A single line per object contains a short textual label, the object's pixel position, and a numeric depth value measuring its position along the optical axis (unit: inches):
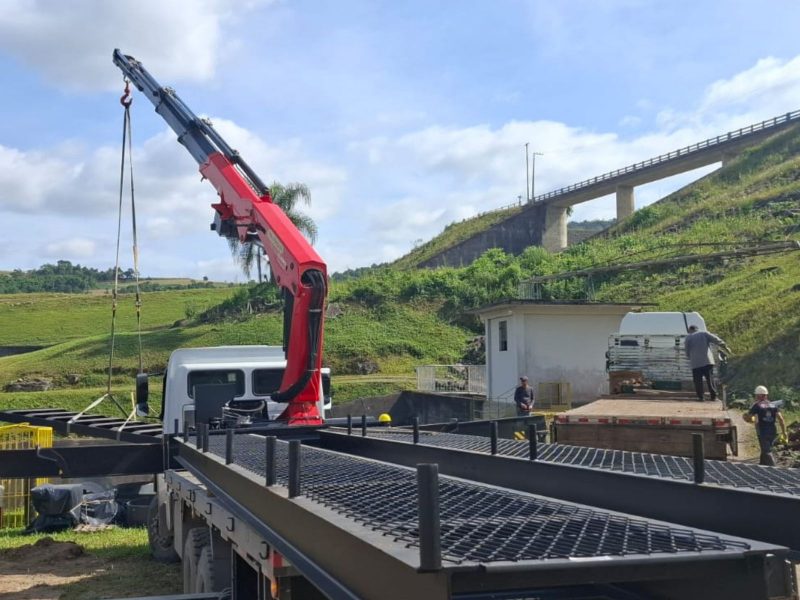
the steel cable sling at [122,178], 499.4
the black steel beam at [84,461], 350.9
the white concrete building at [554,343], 1065.5
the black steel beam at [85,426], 447.8
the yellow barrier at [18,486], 550.6
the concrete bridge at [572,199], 2817.4
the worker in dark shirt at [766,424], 508.7
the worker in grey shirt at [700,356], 589.9
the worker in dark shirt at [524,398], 741.3
